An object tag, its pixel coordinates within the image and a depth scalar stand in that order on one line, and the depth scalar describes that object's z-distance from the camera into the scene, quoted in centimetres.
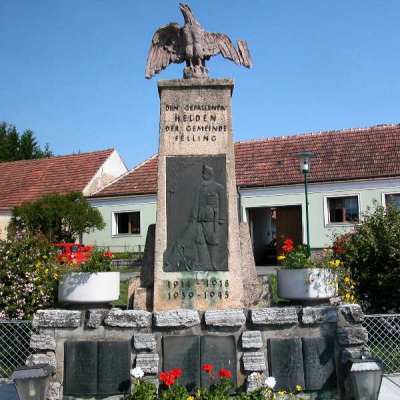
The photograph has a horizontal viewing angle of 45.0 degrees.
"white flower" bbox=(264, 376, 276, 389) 424
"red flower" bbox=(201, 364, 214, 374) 437
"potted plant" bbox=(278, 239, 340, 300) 504
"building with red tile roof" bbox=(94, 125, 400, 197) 1878
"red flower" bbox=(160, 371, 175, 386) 427
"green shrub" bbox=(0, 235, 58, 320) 659
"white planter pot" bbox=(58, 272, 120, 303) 500
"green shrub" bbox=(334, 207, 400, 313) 684
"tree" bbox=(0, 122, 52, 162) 4019
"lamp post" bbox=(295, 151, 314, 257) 1367
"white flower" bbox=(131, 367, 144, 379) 437
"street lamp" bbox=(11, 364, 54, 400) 426
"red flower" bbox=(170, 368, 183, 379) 433
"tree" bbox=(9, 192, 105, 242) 1864
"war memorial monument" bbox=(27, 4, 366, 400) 478
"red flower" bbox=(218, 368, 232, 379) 438
